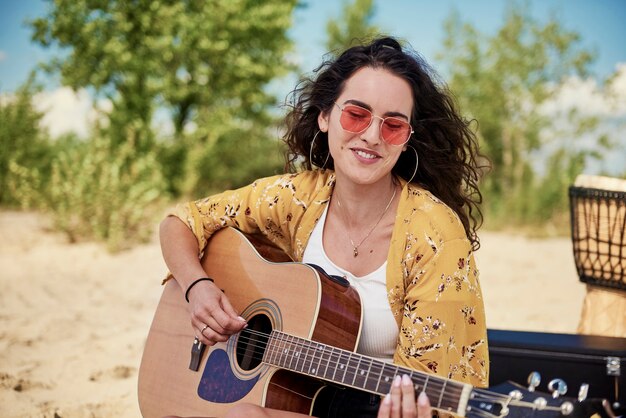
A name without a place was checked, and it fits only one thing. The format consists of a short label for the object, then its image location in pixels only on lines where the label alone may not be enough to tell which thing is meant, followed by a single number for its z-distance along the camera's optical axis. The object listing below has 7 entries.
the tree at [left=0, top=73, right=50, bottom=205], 11.65
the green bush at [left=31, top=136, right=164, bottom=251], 8.30
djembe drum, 3.50
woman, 2.04
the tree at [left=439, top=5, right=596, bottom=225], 13.80
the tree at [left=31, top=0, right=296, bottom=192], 12.04
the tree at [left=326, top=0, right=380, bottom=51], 20.70
